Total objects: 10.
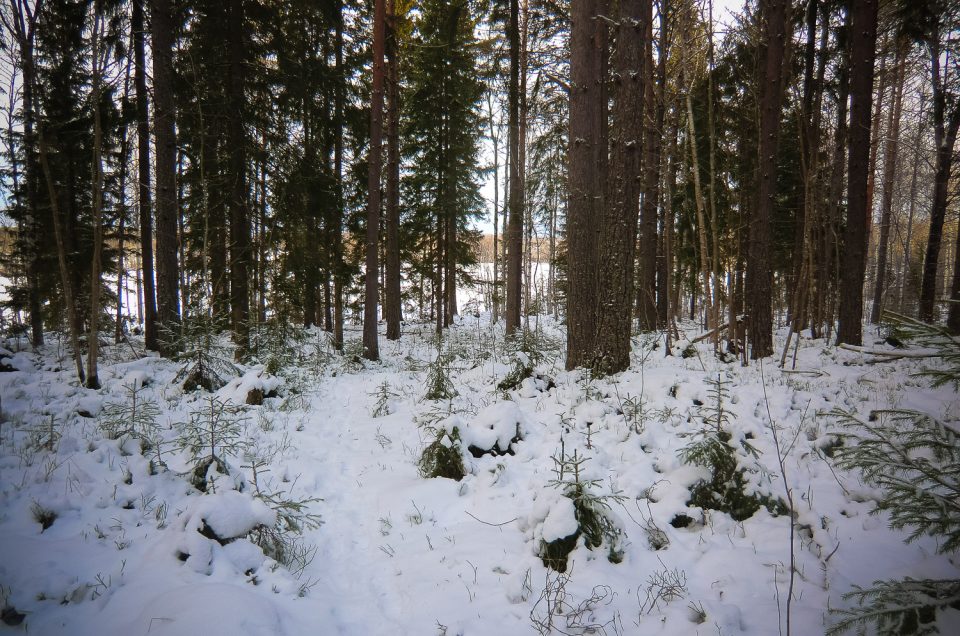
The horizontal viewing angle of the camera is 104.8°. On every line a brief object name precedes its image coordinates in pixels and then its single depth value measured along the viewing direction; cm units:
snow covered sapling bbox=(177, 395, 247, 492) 345
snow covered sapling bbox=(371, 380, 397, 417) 646
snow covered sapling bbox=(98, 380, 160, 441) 436
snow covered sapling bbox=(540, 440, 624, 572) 284
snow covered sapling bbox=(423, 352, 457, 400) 656
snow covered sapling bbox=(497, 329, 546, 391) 648
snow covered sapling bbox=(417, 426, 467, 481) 420
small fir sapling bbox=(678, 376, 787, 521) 312
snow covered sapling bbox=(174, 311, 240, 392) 665
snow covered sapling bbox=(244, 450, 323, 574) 292
